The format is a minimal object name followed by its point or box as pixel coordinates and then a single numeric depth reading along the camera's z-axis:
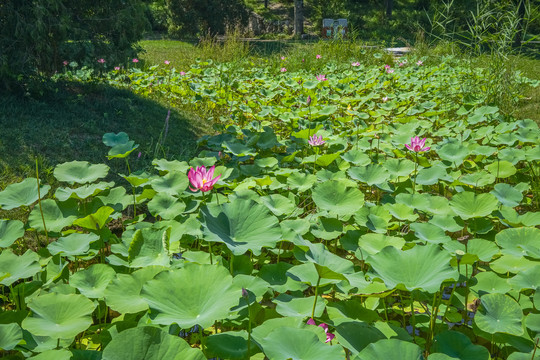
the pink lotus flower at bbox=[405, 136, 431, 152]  2.24
